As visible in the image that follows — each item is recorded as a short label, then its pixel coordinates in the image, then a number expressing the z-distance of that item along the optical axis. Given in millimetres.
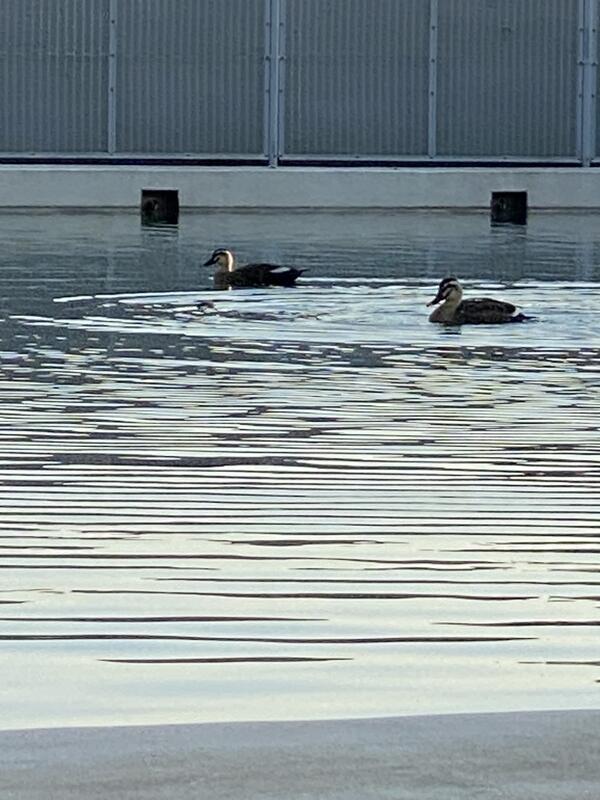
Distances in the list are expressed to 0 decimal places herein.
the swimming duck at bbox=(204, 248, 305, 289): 20375
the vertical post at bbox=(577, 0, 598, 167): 39375
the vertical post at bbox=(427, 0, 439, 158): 38562
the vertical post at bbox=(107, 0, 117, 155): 37562
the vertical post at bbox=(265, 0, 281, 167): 37938
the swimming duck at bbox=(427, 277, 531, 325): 17000
